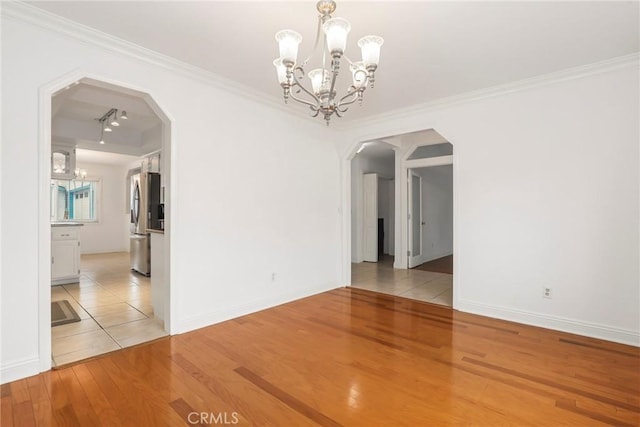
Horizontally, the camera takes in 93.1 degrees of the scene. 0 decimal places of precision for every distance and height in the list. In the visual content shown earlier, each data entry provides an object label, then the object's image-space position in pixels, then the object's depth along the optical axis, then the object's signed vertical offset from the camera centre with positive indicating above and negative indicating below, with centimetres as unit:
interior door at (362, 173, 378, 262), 758 -14
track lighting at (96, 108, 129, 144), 489 +163
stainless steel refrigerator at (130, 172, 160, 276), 547 -3
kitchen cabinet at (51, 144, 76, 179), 573 +99
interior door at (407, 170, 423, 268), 659 -12
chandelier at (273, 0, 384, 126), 176 +98
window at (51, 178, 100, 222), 882 +42
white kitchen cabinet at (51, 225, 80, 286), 500 -69
